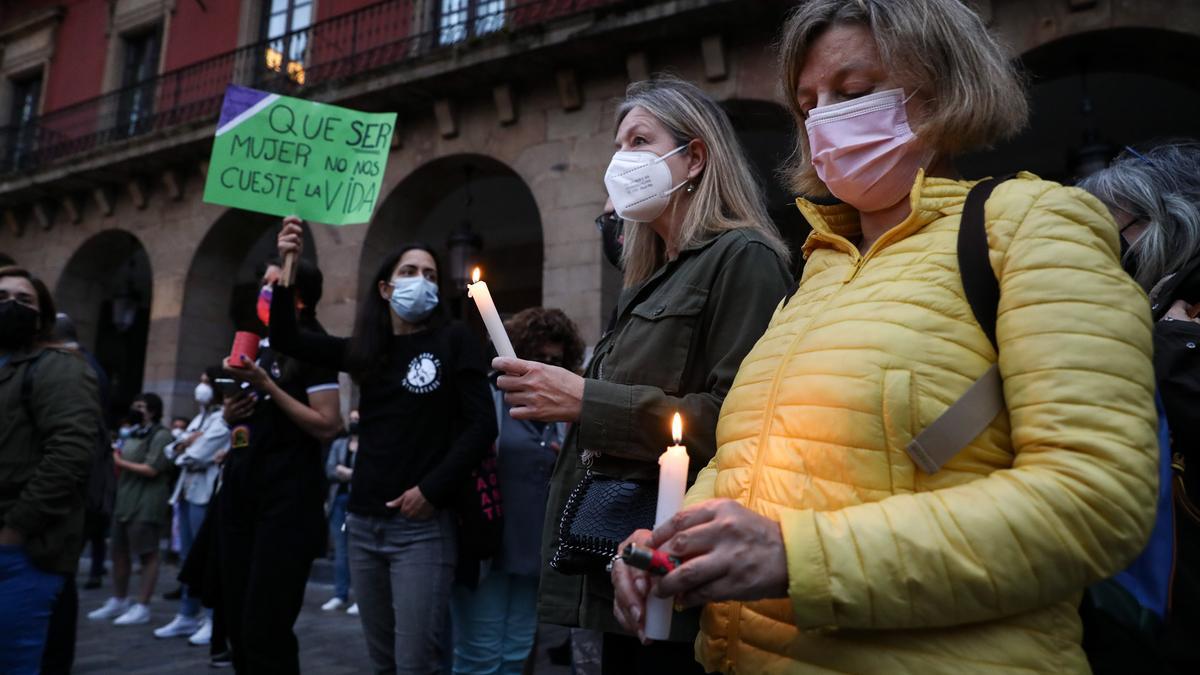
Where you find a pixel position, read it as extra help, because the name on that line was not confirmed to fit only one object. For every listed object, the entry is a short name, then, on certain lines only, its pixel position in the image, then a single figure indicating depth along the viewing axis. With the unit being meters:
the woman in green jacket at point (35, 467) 3.20
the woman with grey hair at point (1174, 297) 1.69
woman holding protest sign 3.36
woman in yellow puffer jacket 0.95
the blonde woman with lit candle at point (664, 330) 1.84
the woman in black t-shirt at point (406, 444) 3.16
